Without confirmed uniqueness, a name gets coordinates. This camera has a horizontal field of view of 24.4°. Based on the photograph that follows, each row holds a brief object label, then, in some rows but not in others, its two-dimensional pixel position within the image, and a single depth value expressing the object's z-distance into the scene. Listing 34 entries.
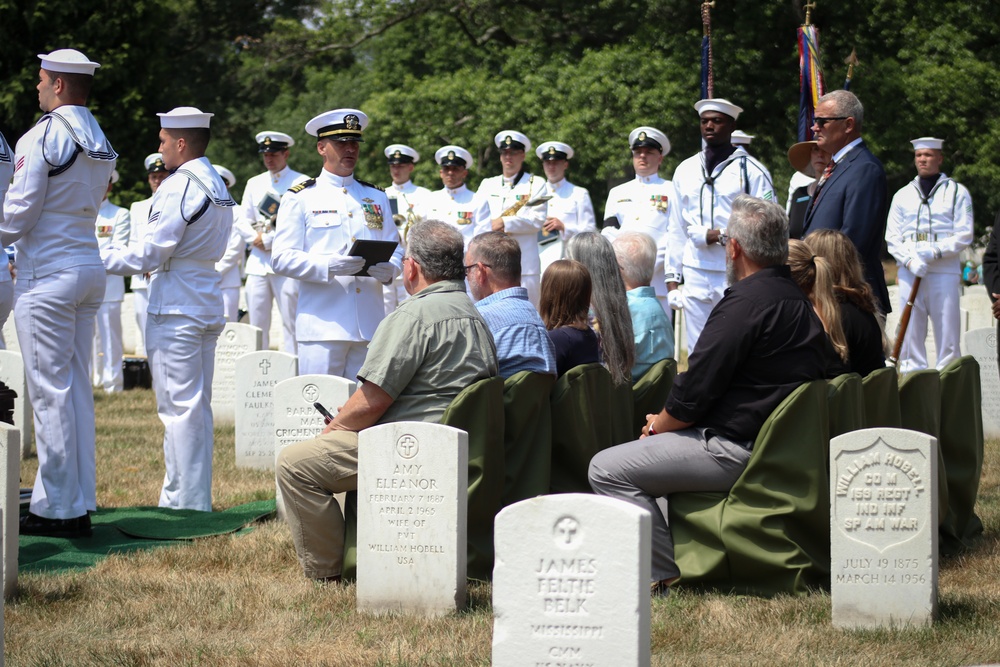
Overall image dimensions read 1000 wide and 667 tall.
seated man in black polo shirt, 9.31
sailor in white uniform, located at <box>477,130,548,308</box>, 21.91
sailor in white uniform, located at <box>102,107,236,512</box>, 12.57
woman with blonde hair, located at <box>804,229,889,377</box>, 10.69
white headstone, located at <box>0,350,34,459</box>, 15.91
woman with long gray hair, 11.23
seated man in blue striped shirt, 10.43
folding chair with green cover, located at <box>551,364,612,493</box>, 10.45
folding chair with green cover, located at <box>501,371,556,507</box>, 10.04
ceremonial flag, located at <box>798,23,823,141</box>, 16.47
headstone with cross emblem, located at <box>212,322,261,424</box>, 20.18
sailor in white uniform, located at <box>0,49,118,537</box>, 11.50
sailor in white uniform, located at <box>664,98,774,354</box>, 16.08
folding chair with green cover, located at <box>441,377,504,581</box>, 9.52
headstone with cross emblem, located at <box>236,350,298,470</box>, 15.98
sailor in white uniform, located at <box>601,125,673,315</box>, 21.55
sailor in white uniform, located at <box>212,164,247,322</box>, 24.05
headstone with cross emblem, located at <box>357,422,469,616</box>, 8.90
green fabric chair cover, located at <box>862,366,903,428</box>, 10.52
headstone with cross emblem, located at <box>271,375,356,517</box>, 12.40
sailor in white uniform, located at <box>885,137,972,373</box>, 21.11
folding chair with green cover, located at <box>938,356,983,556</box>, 11.69
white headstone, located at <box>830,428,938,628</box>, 8.54
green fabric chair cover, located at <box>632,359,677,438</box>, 11.64
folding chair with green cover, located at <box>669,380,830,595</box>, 9.30
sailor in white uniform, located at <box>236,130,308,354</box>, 22.43
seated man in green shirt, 9.68
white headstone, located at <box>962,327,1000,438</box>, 17.86
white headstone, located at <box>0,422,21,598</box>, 9.07
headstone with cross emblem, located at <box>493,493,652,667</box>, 6.56
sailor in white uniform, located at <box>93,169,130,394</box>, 24.22
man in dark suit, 12.04
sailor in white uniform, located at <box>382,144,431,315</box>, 23.84
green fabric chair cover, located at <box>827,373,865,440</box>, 9.69
